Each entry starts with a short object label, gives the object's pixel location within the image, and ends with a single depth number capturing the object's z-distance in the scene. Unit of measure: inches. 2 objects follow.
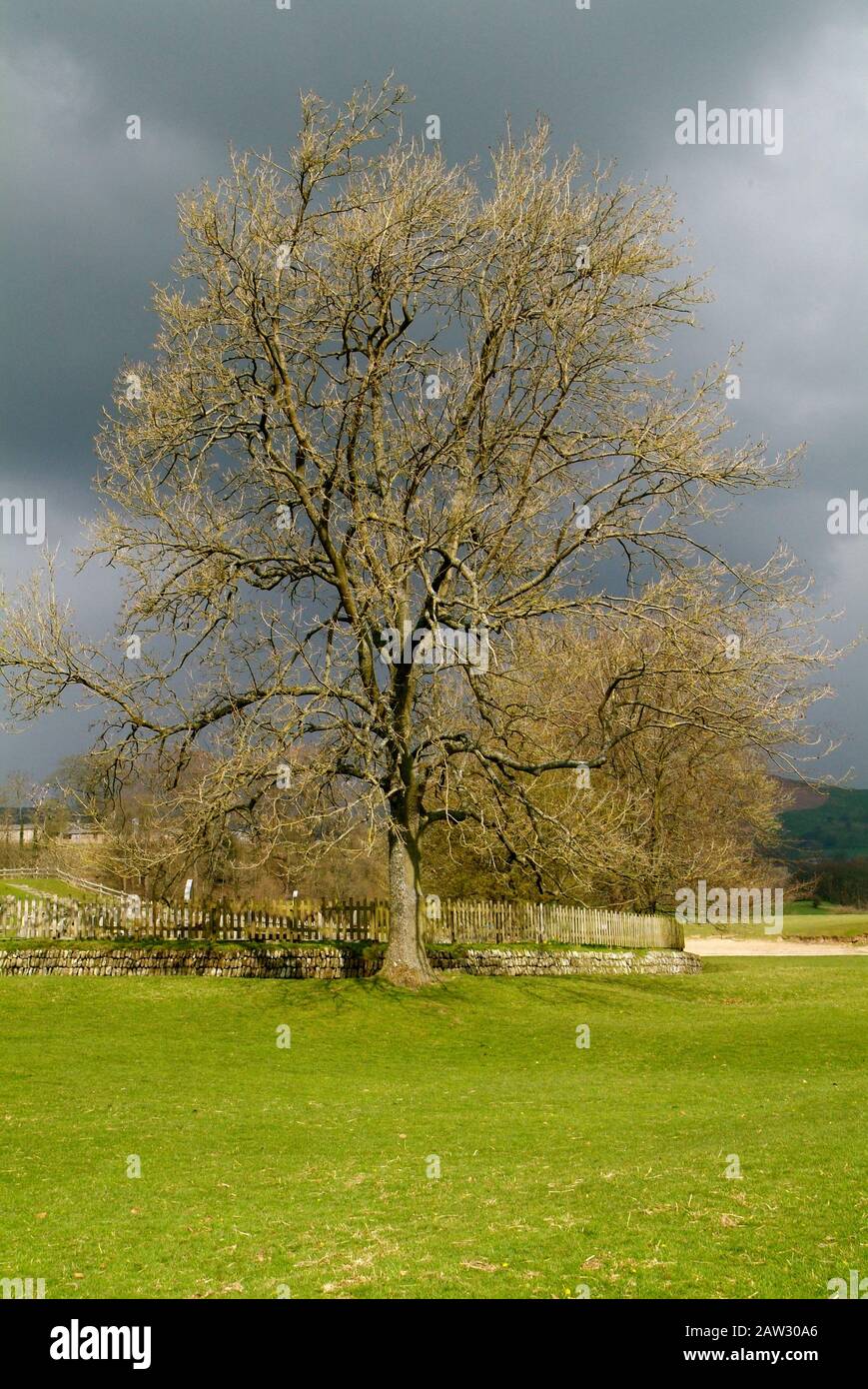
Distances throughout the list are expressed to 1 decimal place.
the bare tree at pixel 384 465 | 845.2
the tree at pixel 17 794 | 3159.5
